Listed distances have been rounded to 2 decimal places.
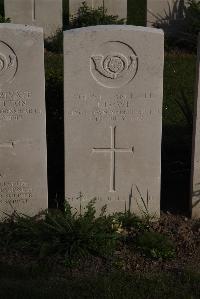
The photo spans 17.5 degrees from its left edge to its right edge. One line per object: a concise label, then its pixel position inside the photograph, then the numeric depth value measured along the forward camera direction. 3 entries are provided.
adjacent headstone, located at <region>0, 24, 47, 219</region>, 5.42
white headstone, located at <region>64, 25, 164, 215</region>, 5.48
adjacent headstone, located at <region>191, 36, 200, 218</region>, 5.66
